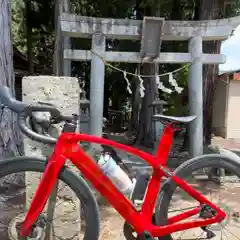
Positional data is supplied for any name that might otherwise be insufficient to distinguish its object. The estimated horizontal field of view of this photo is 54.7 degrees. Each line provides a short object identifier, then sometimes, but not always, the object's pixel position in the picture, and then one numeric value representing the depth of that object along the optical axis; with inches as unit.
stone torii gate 150.6
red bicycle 60.2
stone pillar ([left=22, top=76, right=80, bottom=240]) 74.3
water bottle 66.3
